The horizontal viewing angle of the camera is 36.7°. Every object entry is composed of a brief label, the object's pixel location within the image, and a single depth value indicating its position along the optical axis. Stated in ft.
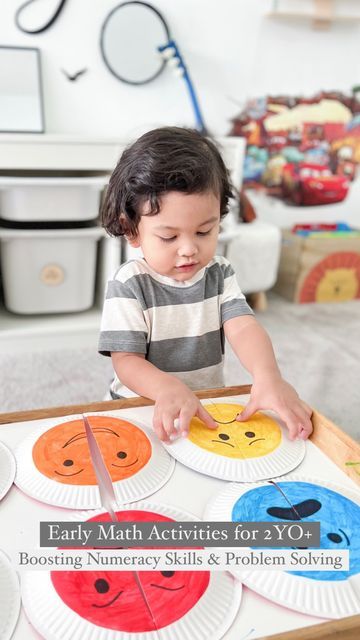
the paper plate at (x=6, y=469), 1.55
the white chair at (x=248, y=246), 6.32
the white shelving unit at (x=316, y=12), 6.89
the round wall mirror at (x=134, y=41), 6.19
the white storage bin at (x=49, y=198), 5.21
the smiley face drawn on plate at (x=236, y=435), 1.79
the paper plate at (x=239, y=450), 1.69
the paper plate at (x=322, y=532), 1.23
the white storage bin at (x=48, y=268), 5.58
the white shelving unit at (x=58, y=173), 5.19
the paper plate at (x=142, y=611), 1.11
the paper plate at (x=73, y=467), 1.52
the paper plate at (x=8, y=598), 1.12
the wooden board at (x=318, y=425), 1.76
